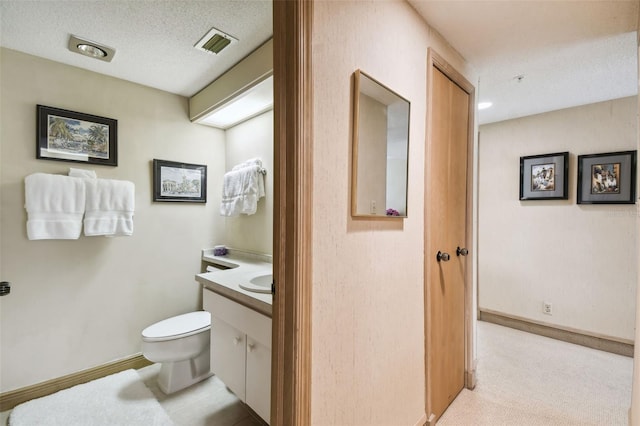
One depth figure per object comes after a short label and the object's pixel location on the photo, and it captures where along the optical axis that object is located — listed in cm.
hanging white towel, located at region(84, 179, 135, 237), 198
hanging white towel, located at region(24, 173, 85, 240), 178
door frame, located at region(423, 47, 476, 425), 198
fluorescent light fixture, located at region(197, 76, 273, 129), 200
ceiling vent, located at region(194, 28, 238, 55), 167
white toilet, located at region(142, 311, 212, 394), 183
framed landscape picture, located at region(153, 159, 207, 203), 242
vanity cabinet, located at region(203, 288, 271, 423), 133
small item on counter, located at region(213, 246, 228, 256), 271
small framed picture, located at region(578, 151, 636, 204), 239
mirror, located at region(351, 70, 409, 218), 108
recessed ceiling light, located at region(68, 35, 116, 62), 172
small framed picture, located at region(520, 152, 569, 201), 270
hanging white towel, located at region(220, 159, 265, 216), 238
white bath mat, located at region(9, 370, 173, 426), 166
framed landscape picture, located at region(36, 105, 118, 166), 192
